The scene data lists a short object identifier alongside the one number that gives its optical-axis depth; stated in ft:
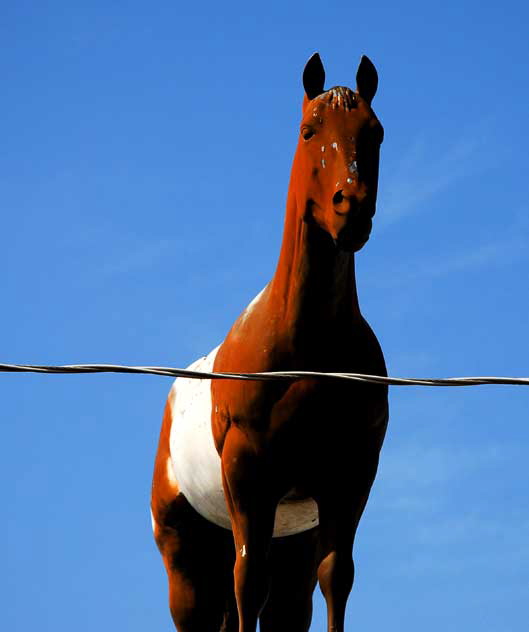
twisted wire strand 46.34
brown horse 52.75
